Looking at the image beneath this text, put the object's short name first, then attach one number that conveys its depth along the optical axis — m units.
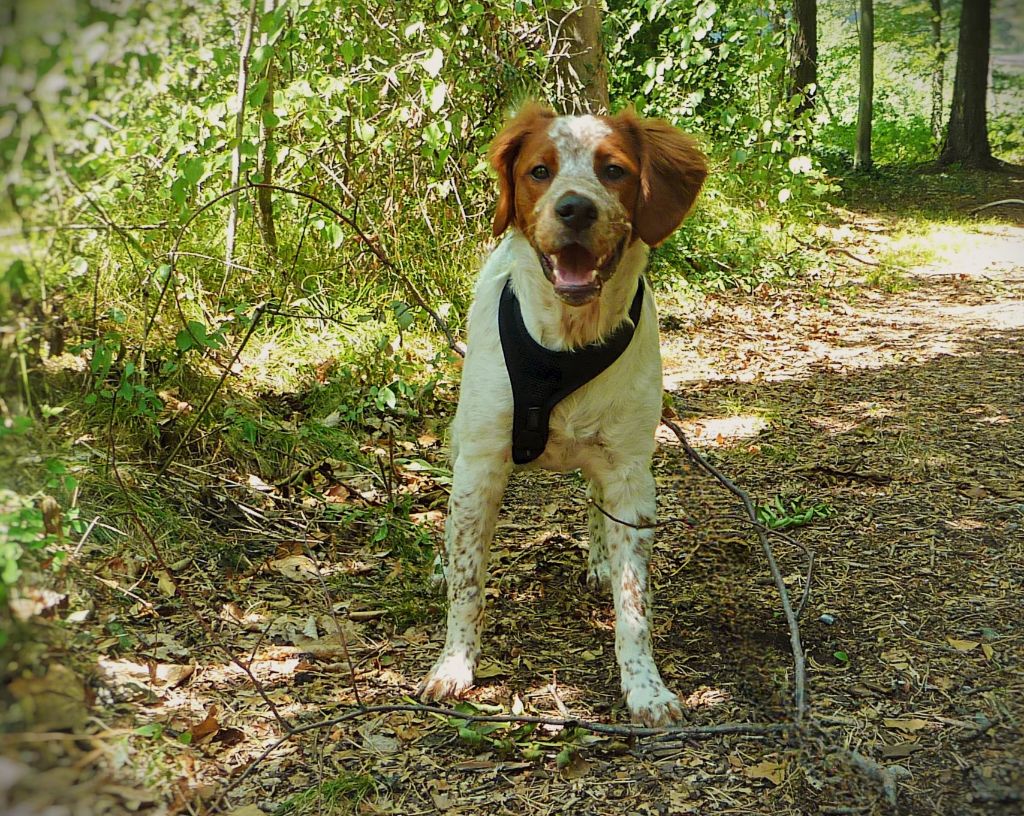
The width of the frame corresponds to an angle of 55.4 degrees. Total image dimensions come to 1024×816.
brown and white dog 2.82
